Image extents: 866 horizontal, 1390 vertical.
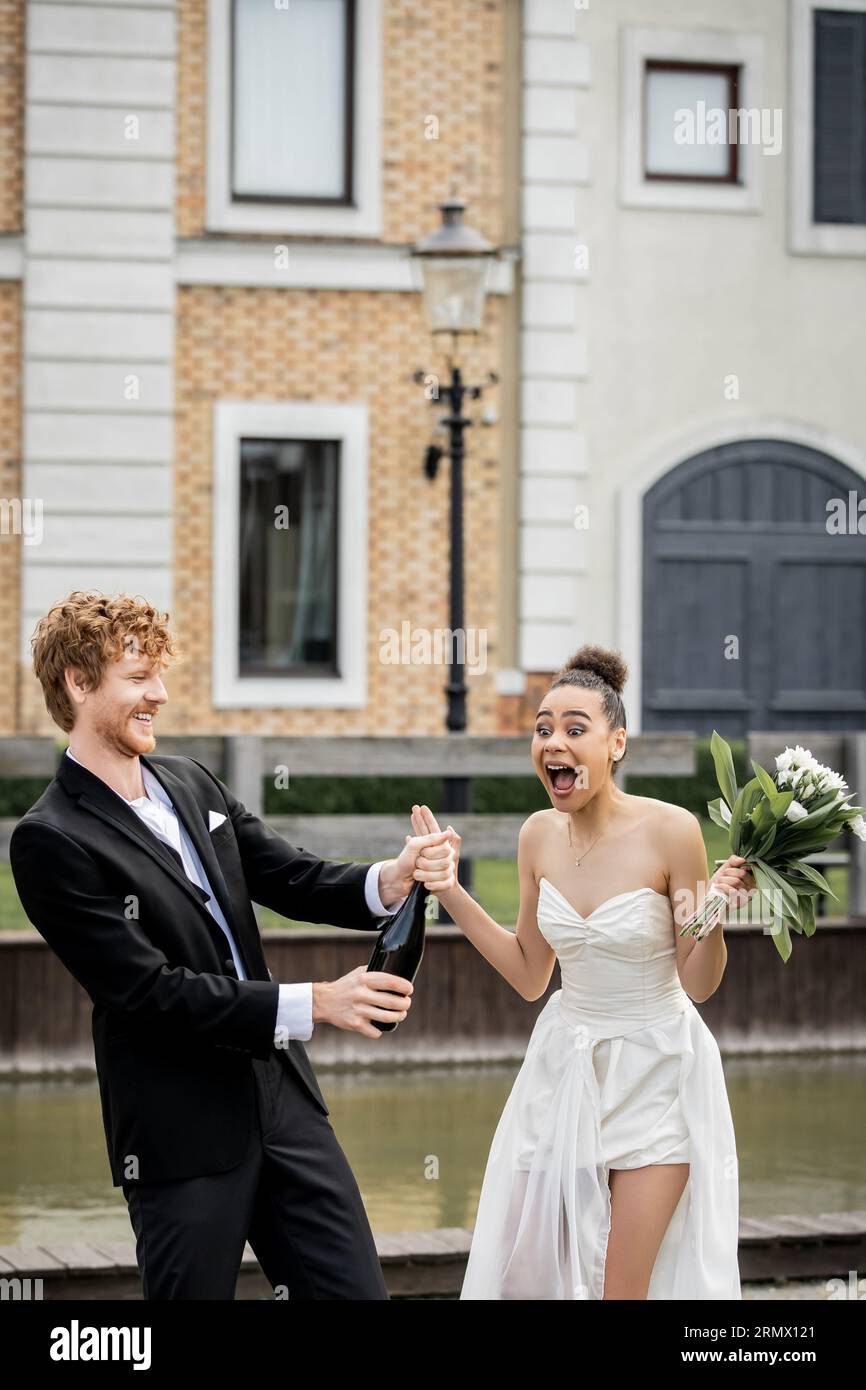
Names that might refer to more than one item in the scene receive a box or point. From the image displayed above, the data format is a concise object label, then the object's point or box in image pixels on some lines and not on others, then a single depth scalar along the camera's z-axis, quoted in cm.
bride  443
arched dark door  1742
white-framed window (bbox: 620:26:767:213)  1702
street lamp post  1211
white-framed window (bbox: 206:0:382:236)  1648
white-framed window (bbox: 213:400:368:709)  1666
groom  385
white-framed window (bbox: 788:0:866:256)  1730
